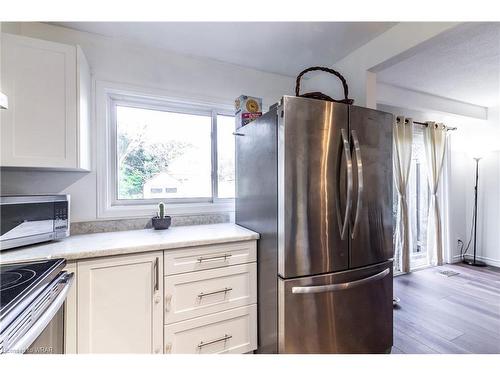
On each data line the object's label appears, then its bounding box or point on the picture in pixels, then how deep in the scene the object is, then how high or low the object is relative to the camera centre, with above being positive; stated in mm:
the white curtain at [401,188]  3020 -45
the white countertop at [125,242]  1145 -328
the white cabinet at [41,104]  1267 +464
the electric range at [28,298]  652 -379
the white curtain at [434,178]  3412 +94
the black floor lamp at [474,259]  3577 -1158
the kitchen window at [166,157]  1856 +248
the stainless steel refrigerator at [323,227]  1292 -247
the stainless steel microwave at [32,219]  1138 -175
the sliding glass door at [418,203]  3434 -277
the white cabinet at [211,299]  1354 -693
